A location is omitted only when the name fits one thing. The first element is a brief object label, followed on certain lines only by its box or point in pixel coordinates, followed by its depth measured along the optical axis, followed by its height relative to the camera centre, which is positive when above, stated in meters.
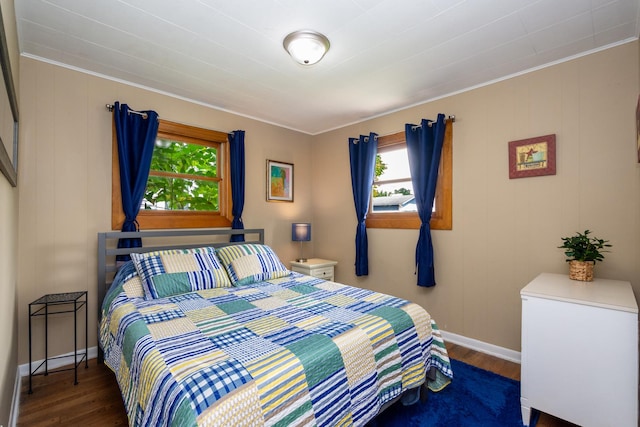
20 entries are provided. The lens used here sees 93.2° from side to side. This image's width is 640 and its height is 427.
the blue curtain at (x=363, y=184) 3.59 +0.36
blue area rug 1.81 -1.25
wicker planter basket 2.04 -0.39
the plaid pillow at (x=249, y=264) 2.68 -0.46
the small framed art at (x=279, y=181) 3.88 +0.42
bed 1.16 -0.63
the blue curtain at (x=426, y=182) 2.98 +0.32
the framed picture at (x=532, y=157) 2.43 +0.47
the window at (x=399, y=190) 3.03 +0.27
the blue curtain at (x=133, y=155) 2.67 +0.53
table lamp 3.89 -0.24
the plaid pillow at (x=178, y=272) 2.27 -0.47
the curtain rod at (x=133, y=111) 2.66 +0.93
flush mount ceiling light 2.01 +1.15
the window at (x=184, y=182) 2.98 +0.33
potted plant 2.04 -0.28
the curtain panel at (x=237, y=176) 3.44 +0.42
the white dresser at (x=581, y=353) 1.57 -0.78
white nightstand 3.71 -0.69
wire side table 2.24 -0.77
